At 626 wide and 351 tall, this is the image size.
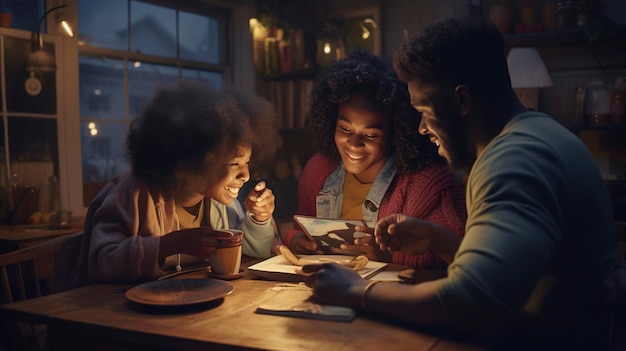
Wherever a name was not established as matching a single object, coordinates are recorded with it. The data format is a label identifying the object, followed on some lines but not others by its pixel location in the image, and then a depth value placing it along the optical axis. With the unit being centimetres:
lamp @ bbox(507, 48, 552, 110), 364
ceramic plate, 136
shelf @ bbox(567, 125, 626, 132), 356
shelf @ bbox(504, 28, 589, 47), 370
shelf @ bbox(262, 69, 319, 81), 468
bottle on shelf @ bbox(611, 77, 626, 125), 358
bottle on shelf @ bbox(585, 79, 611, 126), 364
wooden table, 111
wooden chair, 179
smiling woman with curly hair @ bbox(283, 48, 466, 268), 206
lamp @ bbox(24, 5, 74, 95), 342
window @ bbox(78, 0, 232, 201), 395
